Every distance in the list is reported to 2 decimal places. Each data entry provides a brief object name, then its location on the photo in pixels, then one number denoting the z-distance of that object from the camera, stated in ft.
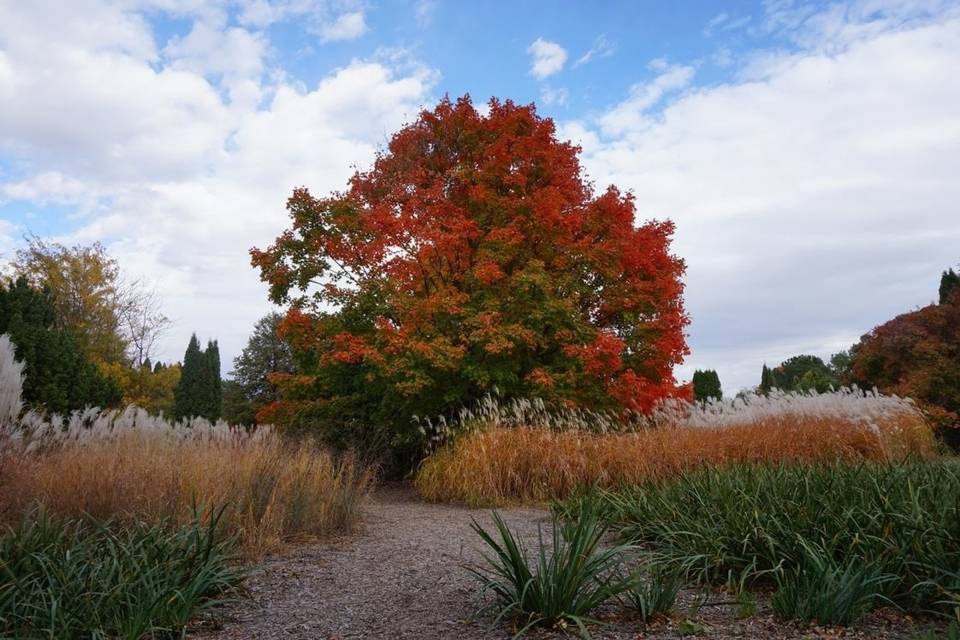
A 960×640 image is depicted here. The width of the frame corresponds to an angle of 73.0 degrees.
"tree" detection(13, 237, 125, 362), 85.97
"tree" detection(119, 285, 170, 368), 92.73
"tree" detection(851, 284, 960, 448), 53.98
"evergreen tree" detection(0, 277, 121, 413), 49.39
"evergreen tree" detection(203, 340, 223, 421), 100.94
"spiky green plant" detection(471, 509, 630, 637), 11.02
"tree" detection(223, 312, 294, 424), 104.73
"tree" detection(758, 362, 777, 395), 143.84
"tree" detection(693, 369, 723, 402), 115.03
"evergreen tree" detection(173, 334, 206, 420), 100.83
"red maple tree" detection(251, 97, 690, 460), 37.81
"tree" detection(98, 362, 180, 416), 82.74
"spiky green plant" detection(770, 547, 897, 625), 10.91
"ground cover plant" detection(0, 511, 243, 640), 10.99
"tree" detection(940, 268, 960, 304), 82.88
